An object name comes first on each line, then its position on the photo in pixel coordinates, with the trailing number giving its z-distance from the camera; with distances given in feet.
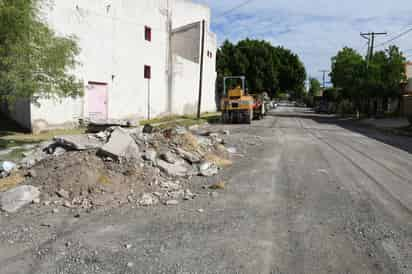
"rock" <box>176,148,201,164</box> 27.48
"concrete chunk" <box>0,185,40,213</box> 17.76
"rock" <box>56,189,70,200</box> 19.06
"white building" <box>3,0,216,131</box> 51.03
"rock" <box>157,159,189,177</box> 24.82
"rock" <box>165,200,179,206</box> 19.06
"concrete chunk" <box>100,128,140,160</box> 22.93
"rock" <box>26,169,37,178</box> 21.07
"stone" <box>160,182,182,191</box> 21.94
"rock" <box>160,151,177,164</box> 26.11
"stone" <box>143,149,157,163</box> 24.86
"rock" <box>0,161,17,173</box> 22.88
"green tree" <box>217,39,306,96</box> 140.87
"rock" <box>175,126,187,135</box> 32.60
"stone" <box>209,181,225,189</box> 22.48
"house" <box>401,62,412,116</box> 106.88
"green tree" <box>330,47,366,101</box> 105.60
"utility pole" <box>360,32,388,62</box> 107.92
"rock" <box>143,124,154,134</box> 35.65
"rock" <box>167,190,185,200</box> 20.33
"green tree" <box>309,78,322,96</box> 383.37
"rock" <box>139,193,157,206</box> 19.04
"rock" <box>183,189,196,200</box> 20.16
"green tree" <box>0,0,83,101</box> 25.32
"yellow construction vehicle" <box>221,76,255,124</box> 74.74
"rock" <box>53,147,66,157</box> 23.88
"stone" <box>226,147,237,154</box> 36.05
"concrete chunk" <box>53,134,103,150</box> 24.36
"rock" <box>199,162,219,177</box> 25.89
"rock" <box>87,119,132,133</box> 44.06
